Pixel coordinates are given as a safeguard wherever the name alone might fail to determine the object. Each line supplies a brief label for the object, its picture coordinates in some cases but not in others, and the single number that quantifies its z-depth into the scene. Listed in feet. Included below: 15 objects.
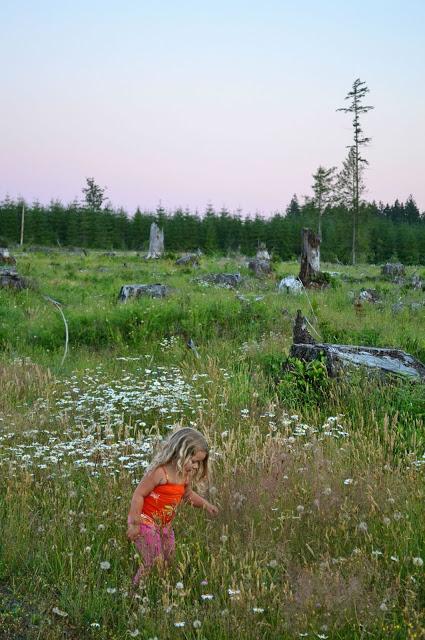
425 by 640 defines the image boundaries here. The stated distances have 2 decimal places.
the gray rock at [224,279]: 59.98
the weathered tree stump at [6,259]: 76.79
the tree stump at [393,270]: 74.84
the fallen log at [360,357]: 24.21
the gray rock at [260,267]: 70.08
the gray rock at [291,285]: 54.19
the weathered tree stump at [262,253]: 81.26
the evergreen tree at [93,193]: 282.77
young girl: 12.57
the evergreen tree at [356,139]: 139.74
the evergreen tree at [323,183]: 212.84
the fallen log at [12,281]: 52.70
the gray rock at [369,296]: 49.49
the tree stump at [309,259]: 59.57
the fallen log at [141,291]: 48.31
